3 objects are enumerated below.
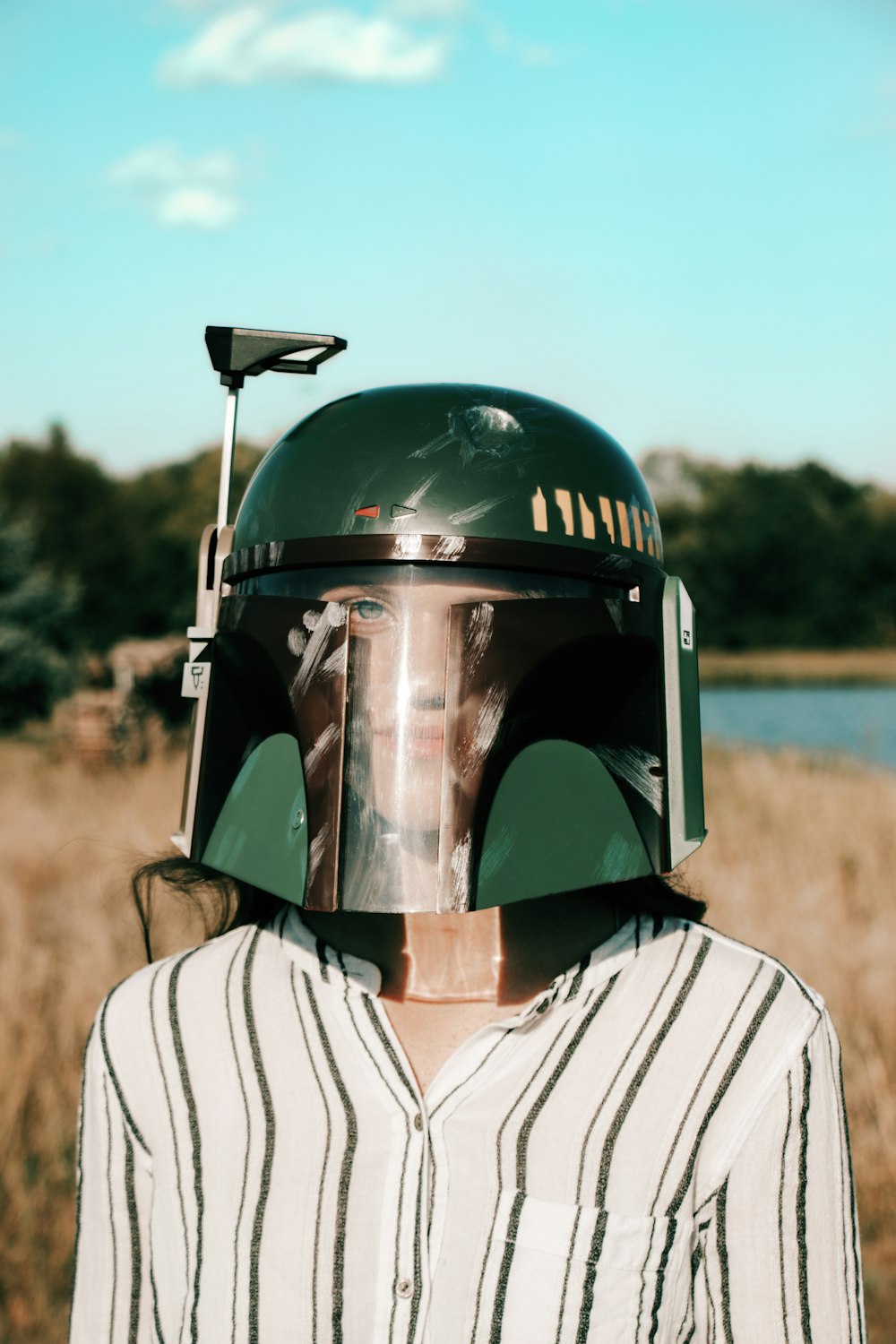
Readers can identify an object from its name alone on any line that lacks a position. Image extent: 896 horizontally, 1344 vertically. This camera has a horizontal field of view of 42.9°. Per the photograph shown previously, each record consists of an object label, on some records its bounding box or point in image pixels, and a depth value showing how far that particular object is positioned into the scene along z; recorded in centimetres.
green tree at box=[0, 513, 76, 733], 1816
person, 119
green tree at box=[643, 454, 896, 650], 3047
